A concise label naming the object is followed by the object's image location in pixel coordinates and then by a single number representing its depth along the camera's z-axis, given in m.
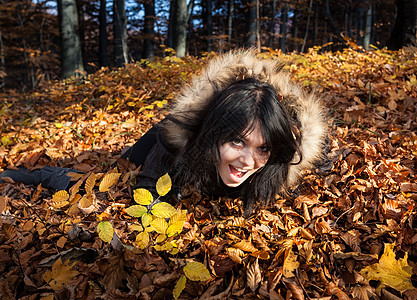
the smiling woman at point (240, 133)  1.69
